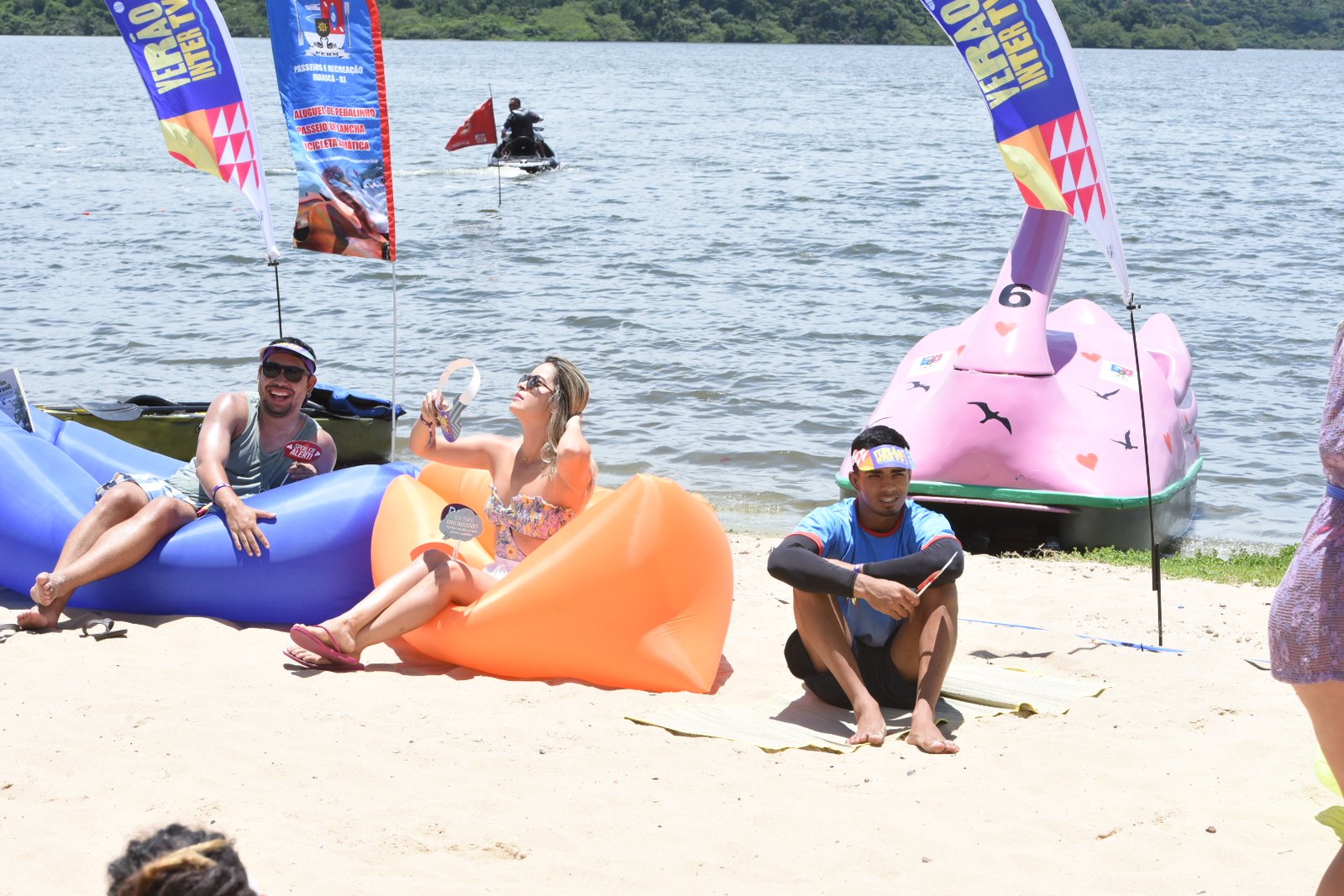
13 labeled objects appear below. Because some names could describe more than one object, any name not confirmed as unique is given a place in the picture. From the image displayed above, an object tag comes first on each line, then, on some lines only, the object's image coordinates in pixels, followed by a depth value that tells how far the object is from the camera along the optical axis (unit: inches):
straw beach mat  336.5
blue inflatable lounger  411.5
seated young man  335.0
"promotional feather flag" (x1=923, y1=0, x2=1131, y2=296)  418.9
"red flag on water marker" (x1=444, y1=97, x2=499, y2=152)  1702.8
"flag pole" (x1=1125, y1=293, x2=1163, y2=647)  405.7
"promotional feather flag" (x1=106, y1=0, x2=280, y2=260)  503.2
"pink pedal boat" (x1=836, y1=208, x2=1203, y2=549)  544.4
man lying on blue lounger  405.4
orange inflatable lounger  375.2
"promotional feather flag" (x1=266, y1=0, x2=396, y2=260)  439.5
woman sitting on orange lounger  377.7
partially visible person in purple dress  195.2
